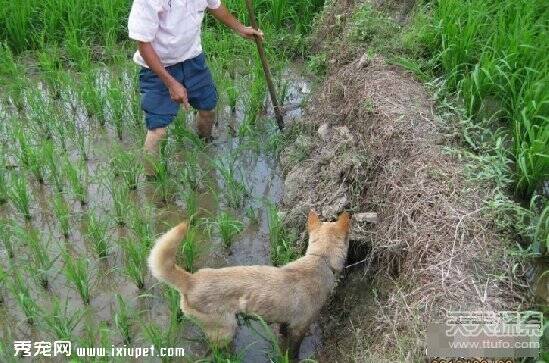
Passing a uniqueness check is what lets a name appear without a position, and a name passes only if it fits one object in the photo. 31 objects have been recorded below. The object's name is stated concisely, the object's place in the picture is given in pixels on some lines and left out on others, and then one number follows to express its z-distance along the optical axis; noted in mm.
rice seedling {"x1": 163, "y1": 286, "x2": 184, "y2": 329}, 2752
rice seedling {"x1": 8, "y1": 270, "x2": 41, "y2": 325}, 2877
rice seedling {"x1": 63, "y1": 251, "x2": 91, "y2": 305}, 3039
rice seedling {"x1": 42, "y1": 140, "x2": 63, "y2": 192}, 3869
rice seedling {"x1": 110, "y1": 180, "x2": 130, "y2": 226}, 3625
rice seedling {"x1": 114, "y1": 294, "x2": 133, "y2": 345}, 2857
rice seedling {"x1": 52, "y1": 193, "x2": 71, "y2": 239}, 3537
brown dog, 2516
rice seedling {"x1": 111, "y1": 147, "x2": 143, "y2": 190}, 3926
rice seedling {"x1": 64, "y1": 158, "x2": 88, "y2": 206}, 3754
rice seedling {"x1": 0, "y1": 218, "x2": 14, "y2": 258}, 3359
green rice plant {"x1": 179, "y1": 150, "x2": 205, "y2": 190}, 3977
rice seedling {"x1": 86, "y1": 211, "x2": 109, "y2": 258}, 3355
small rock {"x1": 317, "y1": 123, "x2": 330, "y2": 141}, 4055
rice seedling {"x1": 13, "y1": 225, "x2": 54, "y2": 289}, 3199
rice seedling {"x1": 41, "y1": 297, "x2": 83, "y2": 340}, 2787
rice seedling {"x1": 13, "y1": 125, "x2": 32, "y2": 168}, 3943
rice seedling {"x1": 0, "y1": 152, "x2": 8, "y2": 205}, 3729
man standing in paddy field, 3401
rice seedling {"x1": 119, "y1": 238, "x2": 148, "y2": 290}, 3176
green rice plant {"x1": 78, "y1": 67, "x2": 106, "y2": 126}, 4555
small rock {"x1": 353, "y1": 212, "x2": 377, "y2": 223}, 3162
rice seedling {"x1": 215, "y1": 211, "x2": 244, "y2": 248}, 3445
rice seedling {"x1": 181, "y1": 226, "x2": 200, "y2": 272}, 3242
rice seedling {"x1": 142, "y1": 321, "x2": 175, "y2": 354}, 2737
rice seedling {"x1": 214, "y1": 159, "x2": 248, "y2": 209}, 3820
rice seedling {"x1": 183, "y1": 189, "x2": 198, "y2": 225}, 3635
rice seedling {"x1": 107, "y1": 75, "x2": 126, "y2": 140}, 4488
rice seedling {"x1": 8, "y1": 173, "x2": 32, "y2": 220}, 3586
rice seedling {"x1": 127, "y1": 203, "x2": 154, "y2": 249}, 3316
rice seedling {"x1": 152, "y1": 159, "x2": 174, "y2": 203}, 3855
